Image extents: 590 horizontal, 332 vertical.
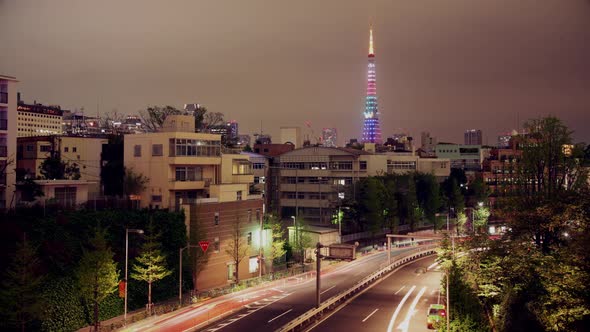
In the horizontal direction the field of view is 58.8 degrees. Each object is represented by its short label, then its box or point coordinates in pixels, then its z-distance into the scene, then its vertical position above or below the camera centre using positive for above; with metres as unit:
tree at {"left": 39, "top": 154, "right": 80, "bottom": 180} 52.33 +1.41
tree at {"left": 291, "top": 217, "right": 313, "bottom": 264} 59.09 -6.47
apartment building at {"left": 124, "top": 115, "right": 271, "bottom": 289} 46.88 -0.70
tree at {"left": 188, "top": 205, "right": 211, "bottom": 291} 44.44 -4.89
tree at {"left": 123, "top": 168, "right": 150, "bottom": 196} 49.66 +0.05
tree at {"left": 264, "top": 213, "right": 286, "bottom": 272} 54.12 -6.02
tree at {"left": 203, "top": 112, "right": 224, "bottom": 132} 76.47 +9.39
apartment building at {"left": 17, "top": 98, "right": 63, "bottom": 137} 170.50 +22.31
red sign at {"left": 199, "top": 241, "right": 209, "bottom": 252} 40.32 -4.75
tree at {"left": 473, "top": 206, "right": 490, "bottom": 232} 77.93 -5.11
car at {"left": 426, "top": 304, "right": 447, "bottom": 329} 32.75 -8.56
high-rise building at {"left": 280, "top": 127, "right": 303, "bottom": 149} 107.12 +9.90
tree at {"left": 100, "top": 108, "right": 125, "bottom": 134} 89.34 +11.04
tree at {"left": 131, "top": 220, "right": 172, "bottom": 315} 37.88 -6.06
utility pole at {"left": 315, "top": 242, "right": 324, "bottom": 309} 36.88 -7.68
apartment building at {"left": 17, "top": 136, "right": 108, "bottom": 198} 57.75 +3.66
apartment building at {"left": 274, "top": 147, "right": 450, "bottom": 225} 83.07 +1.14
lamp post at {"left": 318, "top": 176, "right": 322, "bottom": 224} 83.44 -1.26
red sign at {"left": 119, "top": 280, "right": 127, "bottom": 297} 35.37 -7.10
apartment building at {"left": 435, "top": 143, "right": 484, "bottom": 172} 153.00 +8.84
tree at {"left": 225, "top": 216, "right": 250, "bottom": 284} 48.56 -6.01
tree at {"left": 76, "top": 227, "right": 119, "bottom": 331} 32.75 -5.72
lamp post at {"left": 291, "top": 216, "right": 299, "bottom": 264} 60.12 -6.42
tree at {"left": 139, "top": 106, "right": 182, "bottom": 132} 71.62 +9.41
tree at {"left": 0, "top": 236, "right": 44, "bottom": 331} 27.92 -5.94
